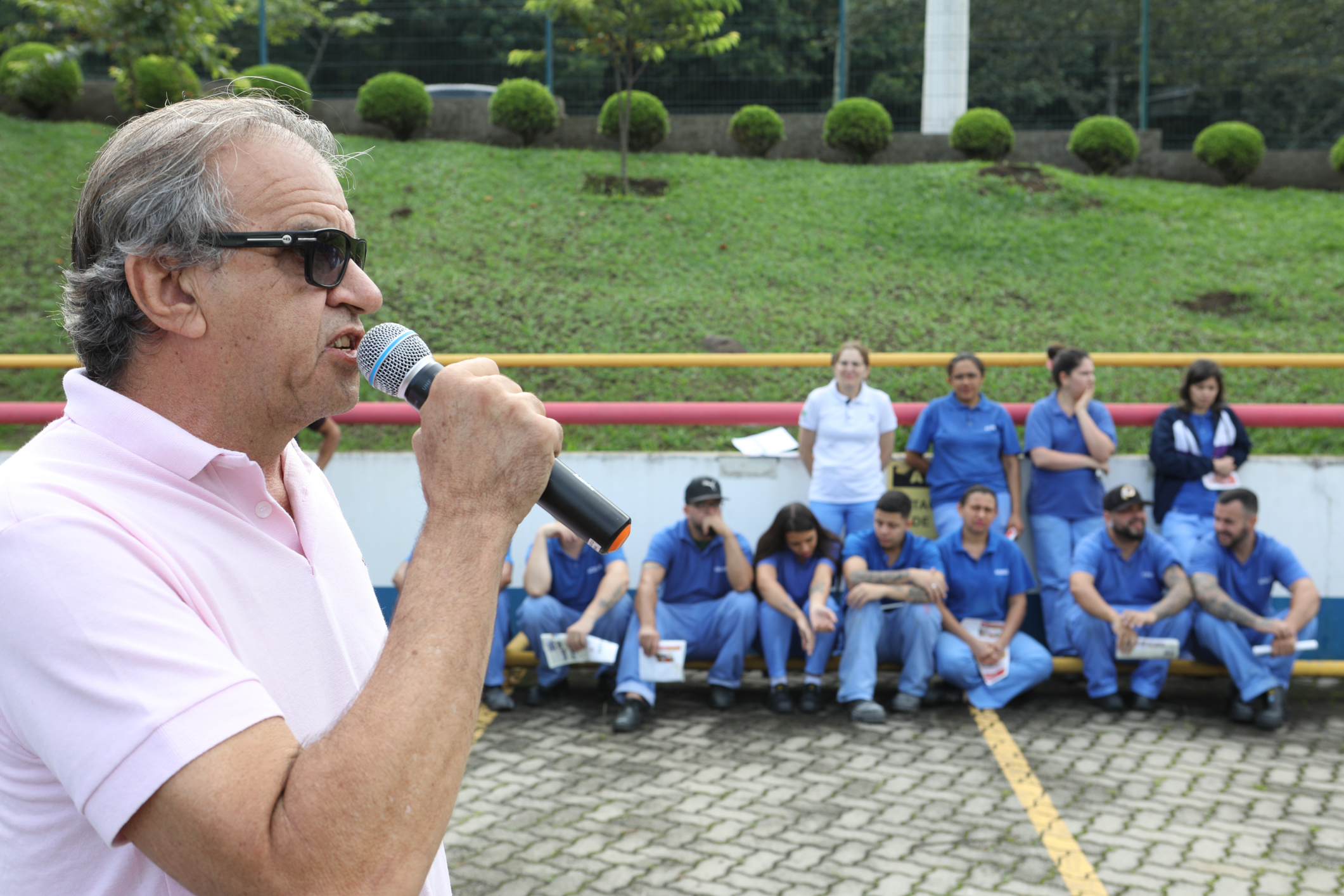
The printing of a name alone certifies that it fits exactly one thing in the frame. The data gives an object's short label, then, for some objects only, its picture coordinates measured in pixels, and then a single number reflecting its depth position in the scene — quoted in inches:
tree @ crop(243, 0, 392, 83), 789.9
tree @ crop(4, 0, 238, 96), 565.9
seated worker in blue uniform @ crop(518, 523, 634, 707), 257.1
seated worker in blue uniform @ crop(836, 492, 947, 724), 252.7
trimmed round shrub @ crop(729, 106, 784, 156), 697.6
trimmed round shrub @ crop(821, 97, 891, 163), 688.4
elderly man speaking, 37.0
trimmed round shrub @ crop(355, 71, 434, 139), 687.1
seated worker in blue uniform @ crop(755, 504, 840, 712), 254.7
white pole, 726.5
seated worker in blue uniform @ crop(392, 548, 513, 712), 248.1
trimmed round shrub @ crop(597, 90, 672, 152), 677.9
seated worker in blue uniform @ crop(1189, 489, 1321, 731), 244.8
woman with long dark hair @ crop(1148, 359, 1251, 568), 272.1
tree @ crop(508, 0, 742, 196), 588.7
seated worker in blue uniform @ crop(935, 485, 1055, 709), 253.6
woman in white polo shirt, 279.9
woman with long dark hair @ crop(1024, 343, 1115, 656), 276.4
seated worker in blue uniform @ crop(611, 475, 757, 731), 257.4
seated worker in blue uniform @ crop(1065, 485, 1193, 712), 252.5
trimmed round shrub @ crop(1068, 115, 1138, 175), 683.4
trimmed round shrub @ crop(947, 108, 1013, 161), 684.1
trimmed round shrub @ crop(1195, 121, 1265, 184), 688.4
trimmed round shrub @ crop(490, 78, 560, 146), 682.2
